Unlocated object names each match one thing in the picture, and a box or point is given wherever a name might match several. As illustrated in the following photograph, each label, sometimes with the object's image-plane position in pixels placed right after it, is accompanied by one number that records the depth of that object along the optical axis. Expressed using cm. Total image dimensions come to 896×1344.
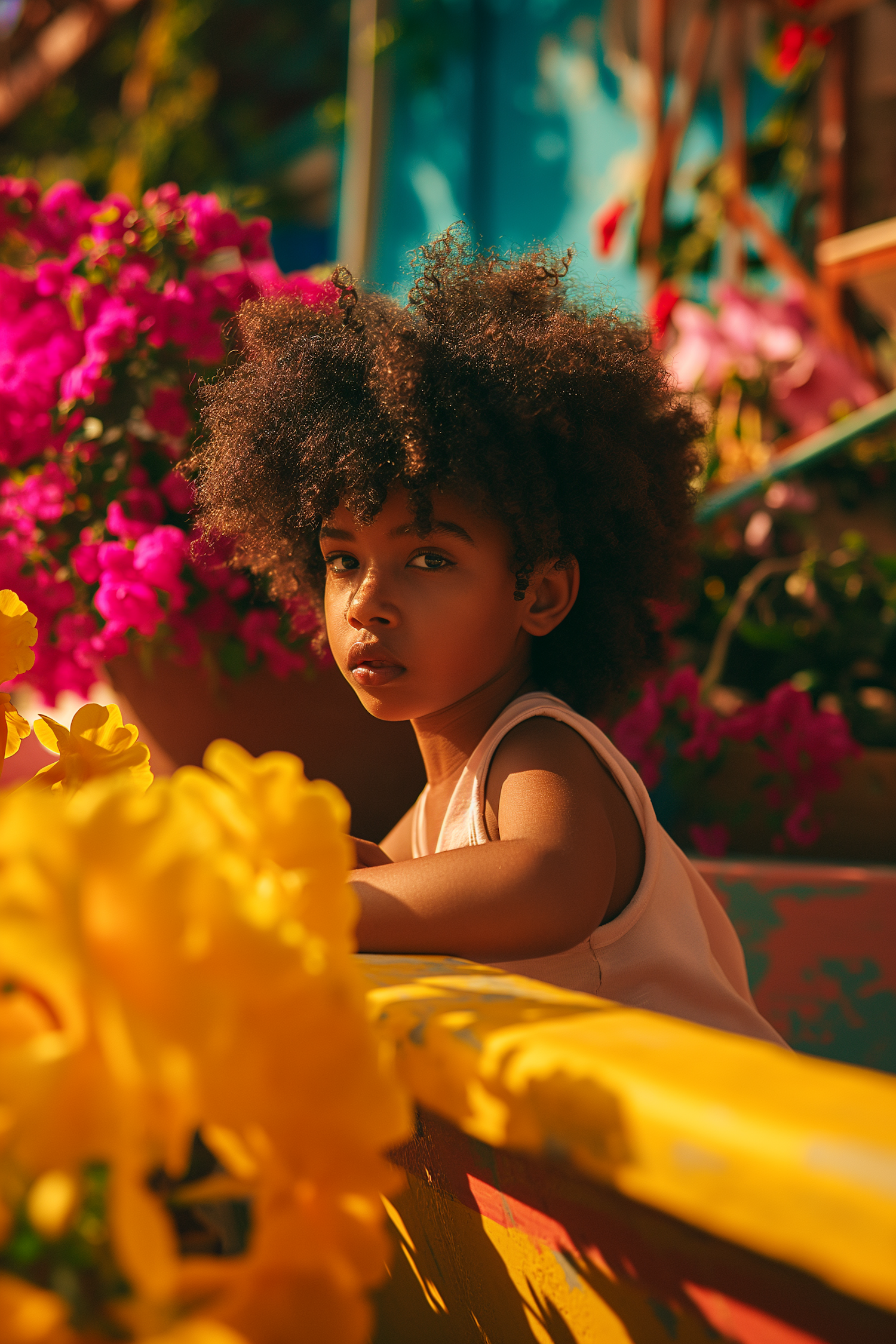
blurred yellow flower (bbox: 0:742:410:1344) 37
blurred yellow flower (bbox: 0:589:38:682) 76
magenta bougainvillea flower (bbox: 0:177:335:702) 165
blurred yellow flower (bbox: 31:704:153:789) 76
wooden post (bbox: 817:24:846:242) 365
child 113
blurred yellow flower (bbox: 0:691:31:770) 83
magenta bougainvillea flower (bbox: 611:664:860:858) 206
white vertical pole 521
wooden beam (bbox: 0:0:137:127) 625
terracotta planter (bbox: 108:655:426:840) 163
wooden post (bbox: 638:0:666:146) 377
